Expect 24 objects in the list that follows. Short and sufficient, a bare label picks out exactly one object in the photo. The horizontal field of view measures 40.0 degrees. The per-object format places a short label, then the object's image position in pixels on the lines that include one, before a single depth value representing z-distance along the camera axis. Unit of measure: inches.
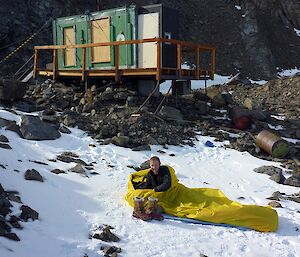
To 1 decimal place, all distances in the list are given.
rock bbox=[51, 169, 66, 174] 326.7
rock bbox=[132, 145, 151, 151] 418.9
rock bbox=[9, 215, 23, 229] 225.3
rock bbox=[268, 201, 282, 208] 306.8
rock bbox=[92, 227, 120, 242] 233.1
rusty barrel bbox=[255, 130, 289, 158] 444.8
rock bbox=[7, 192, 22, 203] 255.1
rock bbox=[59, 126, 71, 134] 440.2
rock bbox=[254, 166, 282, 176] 388.9
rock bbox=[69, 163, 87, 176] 339.3
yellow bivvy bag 266.5
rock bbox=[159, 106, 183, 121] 524.9
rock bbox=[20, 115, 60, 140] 405.4
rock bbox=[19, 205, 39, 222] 237.5
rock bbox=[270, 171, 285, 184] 369.7
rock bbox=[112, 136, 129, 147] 424.8
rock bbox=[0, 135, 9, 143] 366.6
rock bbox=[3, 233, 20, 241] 210.3
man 288.5
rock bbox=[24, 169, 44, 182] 298.8
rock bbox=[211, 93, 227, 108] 641.6
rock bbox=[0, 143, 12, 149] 351.4
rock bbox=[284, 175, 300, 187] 366.3
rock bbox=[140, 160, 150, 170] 370.9
